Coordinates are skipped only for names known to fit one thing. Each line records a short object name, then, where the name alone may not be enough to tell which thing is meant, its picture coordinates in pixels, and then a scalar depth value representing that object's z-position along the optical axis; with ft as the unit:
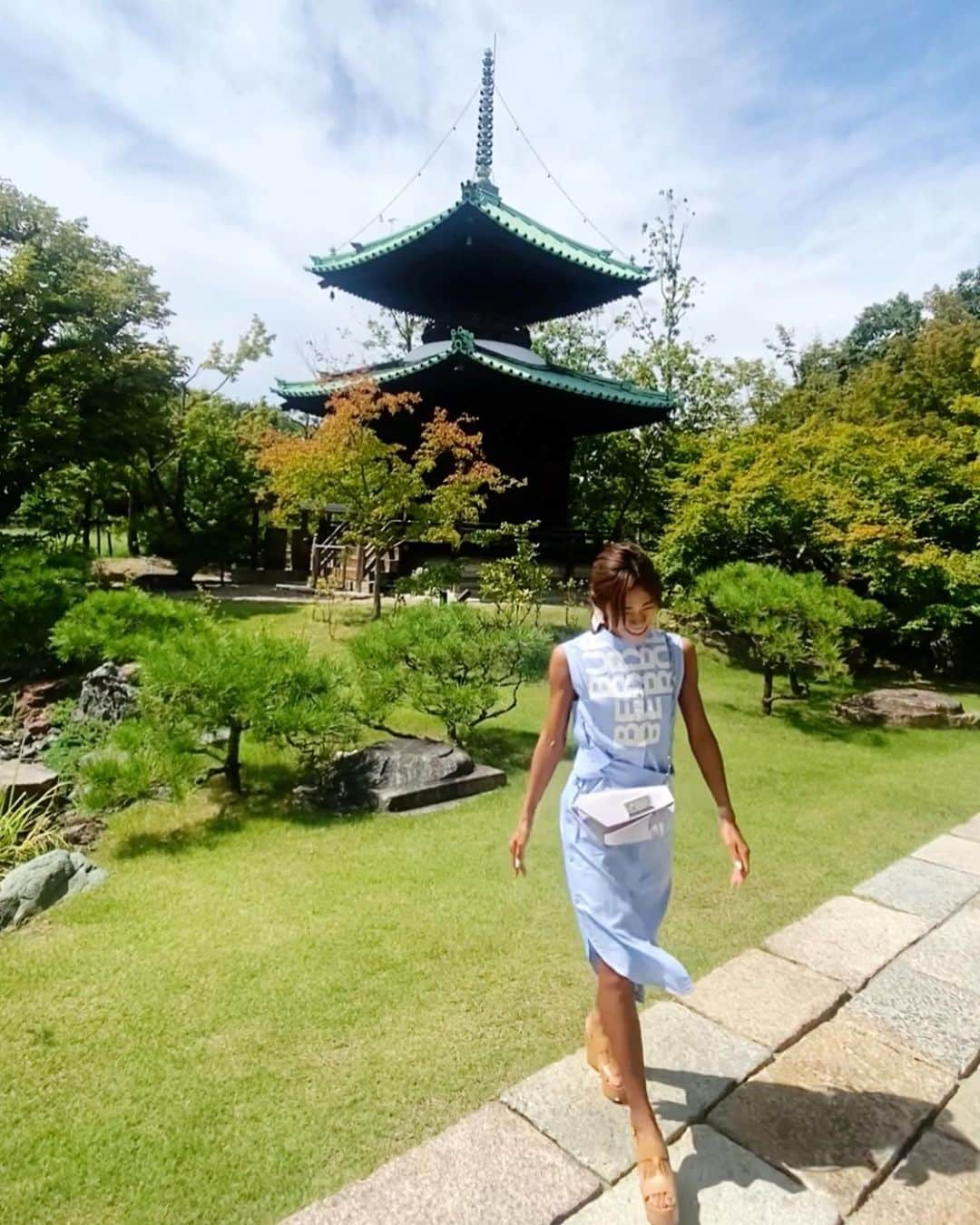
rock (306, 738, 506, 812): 15.15
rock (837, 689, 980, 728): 23.81
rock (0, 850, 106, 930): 10.47
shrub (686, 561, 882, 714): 22.75
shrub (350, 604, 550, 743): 16.69
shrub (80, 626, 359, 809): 13.21
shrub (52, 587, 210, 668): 19.15
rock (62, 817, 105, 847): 14.02
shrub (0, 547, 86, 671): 24.89
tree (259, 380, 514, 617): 33.81
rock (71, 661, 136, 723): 19.40
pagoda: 42.70
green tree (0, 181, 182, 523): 39.29
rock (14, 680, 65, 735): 22.08
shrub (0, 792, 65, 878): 13.34
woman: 5.75
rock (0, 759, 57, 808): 15.85
